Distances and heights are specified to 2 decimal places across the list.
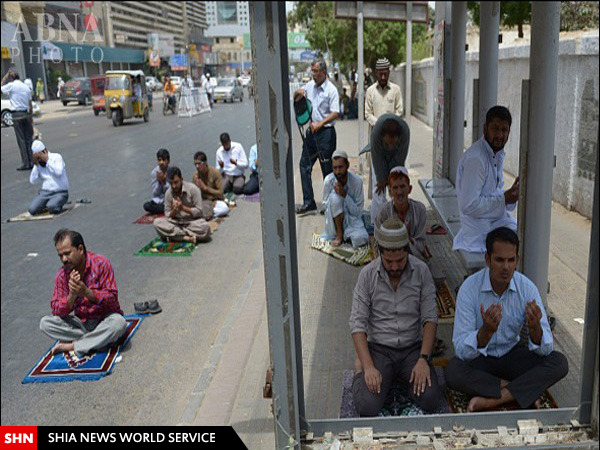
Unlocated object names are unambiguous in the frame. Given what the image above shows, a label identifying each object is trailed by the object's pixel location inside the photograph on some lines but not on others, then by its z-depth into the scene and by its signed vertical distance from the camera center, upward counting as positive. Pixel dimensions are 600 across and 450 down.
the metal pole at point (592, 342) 2.66 -1.16
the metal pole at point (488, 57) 6.18 +0.12
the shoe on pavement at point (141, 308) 6.01 -2.07
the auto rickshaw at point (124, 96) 25.16 -0.42
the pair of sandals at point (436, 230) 7.74 -1.89
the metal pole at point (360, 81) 10.78 -0.10
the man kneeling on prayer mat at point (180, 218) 8.33 -1.76
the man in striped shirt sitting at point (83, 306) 4.95 -1.74
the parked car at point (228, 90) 40.47 -0.57
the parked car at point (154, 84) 49.89 -0.01
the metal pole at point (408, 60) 10.33 +0.22
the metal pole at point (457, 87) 7.39 -0.19
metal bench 4.68 -1.37
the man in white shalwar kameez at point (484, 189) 4.72 -0.89
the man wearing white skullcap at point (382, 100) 8.60 -0.35
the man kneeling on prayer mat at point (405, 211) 5.50 -1.19
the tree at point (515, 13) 15.63 +1.39
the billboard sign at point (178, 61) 52.81 +1.78
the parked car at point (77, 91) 33.69 -0.18
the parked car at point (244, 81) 48.42 -0.07
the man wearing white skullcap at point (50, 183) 10.23 -1.51
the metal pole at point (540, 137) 4.43 -0.48
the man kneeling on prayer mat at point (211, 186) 9.70 -1.59
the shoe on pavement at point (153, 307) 6.03 -2.08
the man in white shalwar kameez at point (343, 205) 7.29 -1.47
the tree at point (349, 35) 21.00 +1.43
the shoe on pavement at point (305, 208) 9.33 -1.89
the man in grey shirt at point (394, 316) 3.74 -1.46
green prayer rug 7.99 -2.07
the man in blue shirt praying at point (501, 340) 3.54 -1.53
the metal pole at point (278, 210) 2.54 -0.54
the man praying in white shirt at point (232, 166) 11.26 -1.49
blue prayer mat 4.83 -2.14
